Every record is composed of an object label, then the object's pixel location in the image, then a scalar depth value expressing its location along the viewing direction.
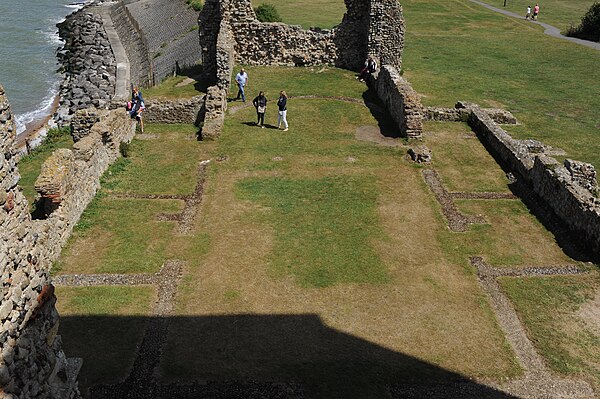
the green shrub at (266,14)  35.38
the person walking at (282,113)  19.38
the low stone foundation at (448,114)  21.73
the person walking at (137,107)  20.06
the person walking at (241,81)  22.58
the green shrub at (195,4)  52.84
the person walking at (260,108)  19.87
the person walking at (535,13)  48.19
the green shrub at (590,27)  40.25
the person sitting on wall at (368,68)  25.94
